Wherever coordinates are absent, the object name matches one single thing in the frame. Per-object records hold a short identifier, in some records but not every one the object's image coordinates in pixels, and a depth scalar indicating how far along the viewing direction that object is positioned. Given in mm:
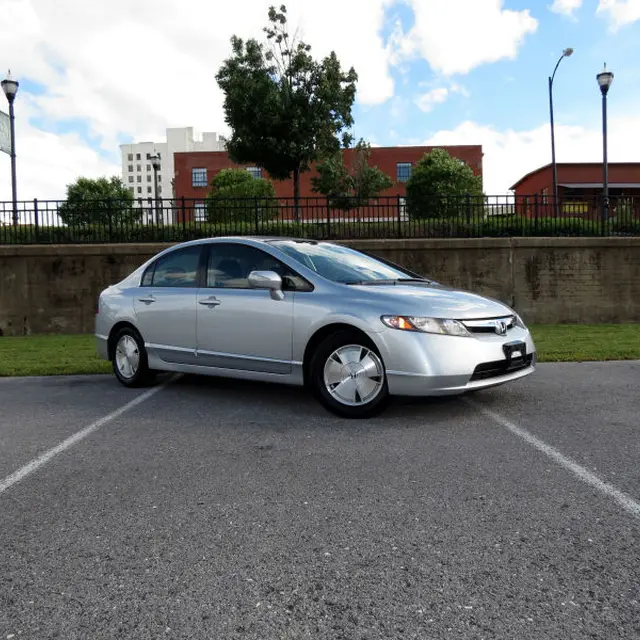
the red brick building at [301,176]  60909
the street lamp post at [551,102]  26366
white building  132112
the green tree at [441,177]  45844
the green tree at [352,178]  32156
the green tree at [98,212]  14789
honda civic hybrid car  5105
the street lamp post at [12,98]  16453
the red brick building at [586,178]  39406
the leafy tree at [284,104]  21141
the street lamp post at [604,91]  19422
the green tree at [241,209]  15523
